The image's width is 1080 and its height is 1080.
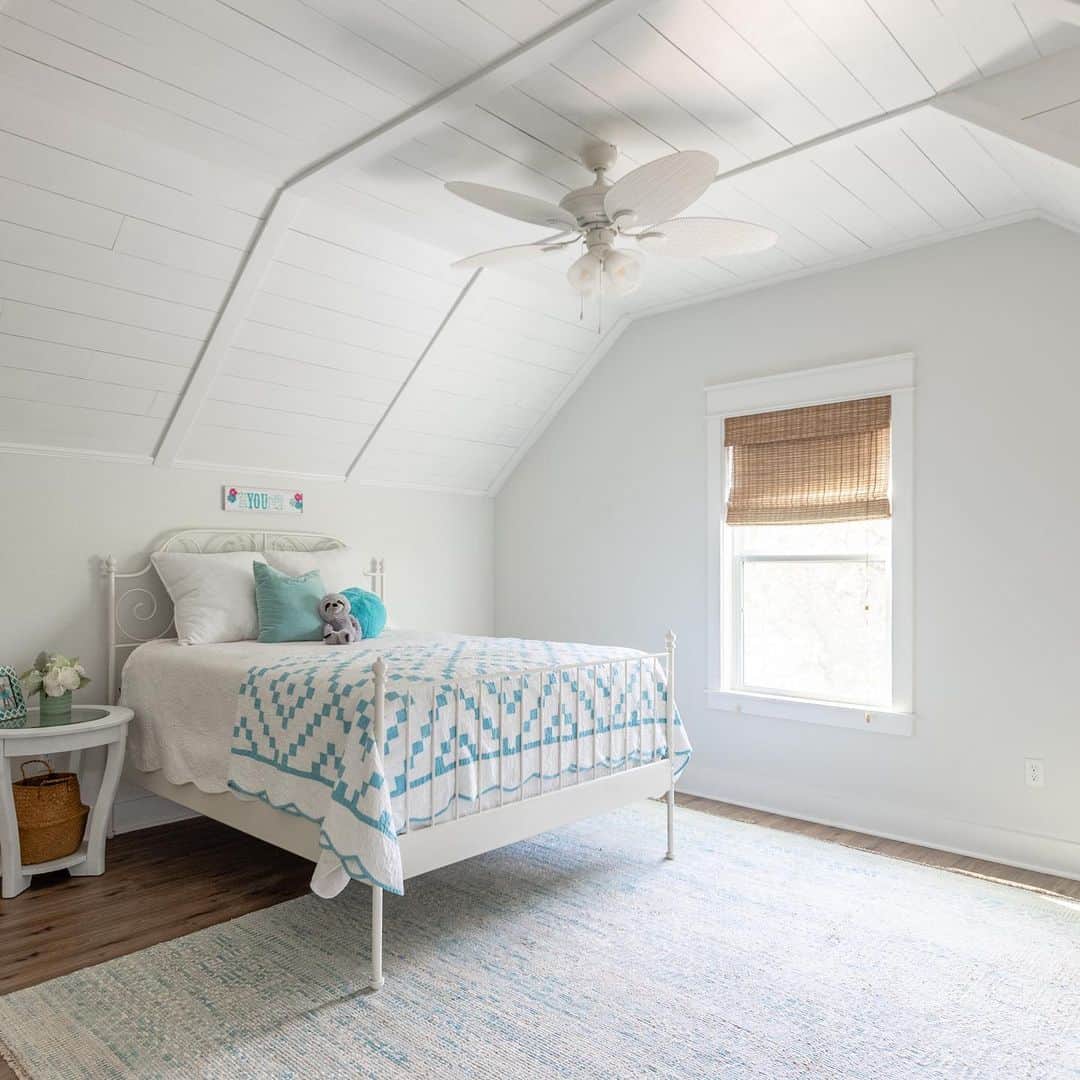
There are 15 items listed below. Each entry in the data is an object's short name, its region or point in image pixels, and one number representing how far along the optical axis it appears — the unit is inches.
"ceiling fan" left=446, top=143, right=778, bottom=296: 92.4
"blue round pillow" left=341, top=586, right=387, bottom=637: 151.0
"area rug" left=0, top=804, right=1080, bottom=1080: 79.4
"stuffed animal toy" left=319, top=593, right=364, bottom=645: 143.2
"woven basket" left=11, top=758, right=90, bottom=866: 118.8
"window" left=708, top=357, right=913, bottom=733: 145.9
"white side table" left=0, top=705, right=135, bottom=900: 114.9
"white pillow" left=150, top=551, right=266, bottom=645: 141.6
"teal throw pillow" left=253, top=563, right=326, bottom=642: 142.6
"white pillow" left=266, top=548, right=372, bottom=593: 157.6
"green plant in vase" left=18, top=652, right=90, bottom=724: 122.6
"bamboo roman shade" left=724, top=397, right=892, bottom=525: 148.5
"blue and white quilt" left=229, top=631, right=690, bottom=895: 91.0
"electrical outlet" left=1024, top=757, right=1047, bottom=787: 129.1
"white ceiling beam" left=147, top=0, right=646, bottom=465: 86.0
